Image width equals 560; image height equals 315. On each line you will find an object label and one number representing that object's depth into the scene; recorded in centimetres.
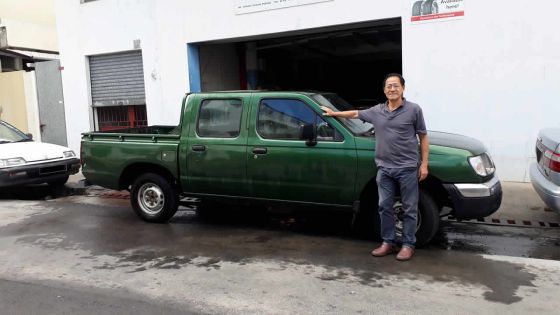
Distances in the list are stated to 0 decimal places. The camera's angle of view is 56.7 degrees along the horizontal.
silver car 532
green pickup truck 532
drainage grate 649
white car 889
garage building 835
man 496
